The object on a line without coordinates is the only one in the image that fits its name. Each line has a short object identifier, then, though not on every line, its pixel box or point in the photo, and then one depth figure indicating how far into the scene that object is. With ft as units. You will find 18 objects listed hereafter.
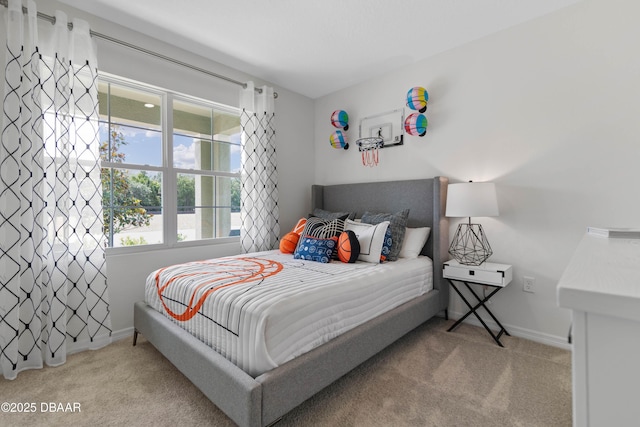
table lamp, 7.61
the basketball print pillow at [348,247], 8.18
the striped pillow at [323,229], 8.83
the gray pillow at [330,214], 10.56
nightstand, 7.52
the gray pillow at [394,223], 8.75
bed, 4.32
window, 8.46
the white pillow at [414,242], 9.08
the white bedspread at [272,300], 4.65
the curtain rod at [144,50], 6.82
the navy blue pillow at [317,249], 8.39
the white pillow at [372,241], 8.29
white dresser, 1.17
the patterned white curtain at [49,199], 6.34
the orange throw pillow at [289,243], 9.72
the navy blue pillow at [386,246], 8.47
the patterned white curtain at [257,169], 10.68
